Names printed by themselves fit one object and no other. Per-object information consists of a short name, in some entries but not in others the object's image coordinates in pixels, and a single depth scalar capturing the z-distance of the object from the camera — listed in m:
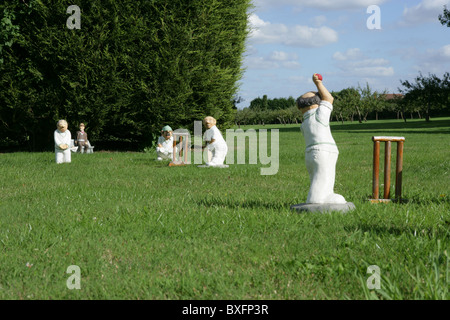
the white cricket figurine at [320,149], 5.42
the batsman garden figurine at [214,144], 12.02
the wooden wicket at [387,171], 6.16
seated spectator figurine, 15.77
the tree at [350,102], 81.88
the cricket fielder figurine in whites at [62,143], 12.30
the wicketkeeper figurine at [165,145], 13.76
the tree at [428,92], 50.77
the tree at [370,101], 83.18
